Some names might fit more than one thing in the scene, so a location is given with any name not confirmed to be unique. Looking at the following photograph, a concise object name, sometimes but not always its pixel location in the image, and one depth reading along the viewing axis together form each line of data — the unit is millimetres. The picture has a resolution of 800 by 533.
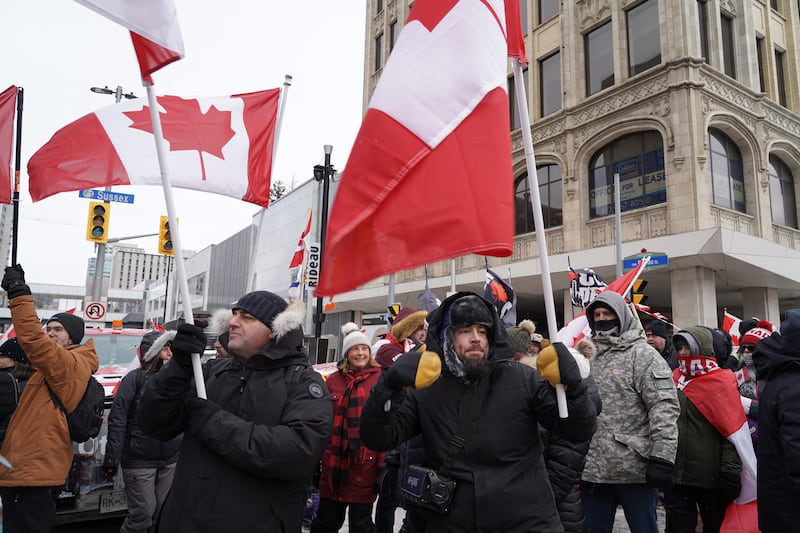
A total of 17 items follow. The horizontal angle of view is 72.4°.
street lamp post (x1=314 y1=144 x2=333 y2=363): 13484
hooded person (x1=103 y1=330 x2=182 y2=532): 4762
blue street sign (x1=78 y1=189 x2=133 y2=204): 10055
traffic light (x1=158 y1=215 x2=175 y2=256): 18094
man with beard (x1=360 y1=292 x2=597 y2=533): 2492
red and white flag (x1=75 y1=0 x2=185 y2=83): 2656
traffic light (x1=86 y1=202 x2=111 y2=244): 13750
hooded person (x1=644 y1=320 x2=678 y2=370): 5876
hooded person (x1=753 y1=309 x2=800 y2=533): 2828
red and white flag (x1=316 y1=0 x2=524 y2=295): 2646
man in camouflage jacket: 3721
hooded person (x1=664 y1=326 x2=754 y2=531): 4031
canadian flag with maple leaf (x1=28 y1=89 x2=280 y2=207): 4340
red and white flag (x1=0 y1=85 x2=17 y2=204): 4219
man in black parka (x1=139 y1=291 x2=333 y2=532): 2502
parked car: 5062
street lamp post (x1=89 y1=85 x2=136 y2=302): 15197
